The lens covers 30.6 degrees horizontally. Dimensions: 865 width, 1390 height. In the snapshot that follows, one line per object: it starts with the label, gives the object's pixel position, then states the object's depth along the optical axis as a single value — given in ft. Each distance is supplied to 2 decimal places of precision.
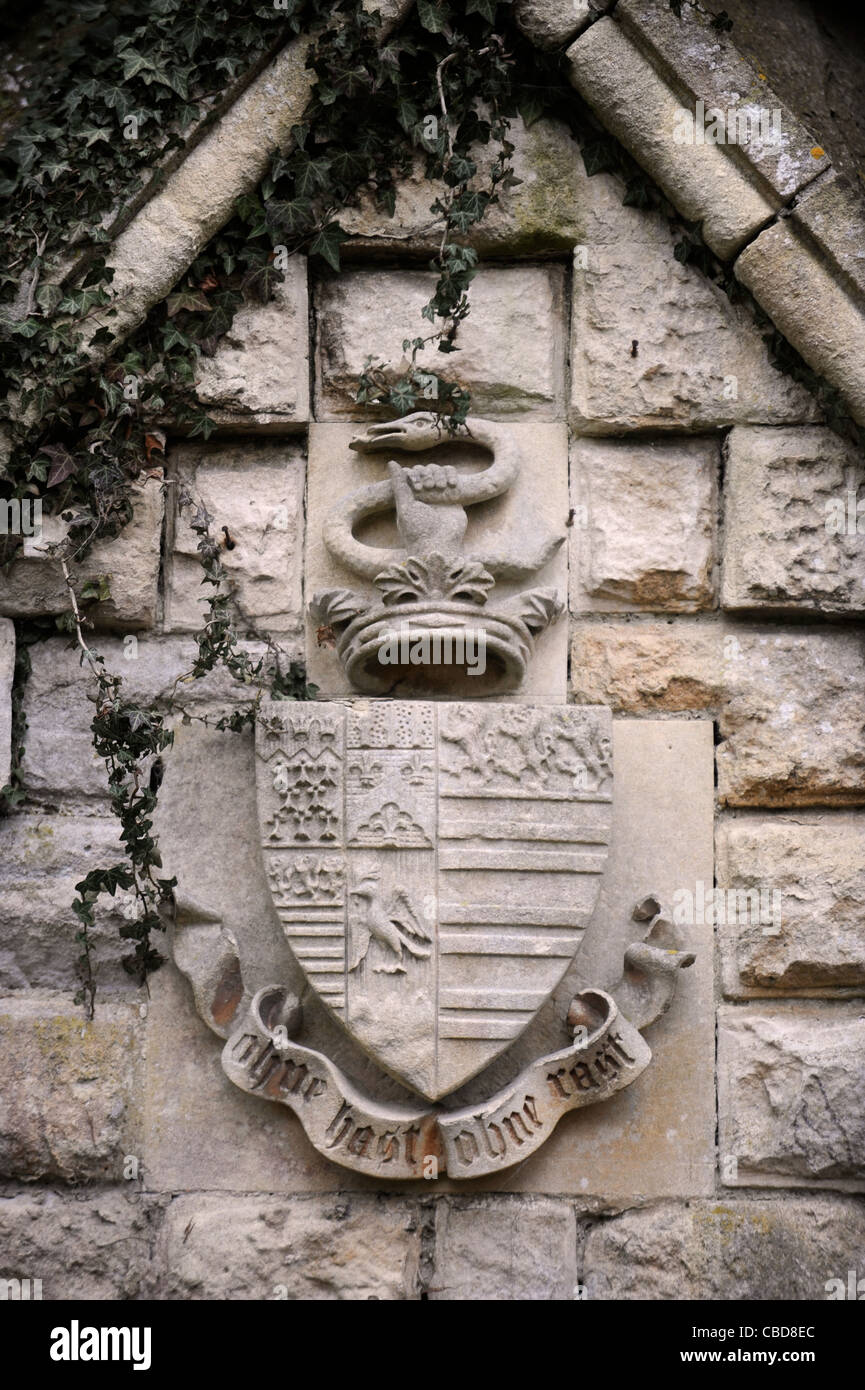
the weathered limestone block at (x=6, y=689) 11.91
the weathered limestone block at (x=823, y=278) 12.10
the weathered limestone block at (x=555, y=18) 12.57
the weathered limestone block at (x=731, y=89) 12.27
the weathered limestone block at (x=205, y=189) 12.19
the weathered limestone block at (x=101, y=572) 12.19
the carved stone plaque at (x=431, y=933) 11.09
